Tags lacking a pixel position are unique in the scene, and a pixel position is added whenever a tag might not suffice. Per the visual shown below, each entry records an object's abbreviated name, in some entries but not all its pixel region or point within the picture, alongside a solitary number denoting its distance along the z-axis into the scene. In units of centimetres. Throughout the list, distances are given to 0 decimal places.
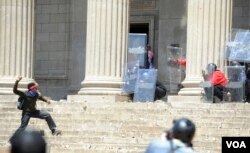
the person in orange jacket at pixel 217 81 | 2322
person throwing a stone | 2053
